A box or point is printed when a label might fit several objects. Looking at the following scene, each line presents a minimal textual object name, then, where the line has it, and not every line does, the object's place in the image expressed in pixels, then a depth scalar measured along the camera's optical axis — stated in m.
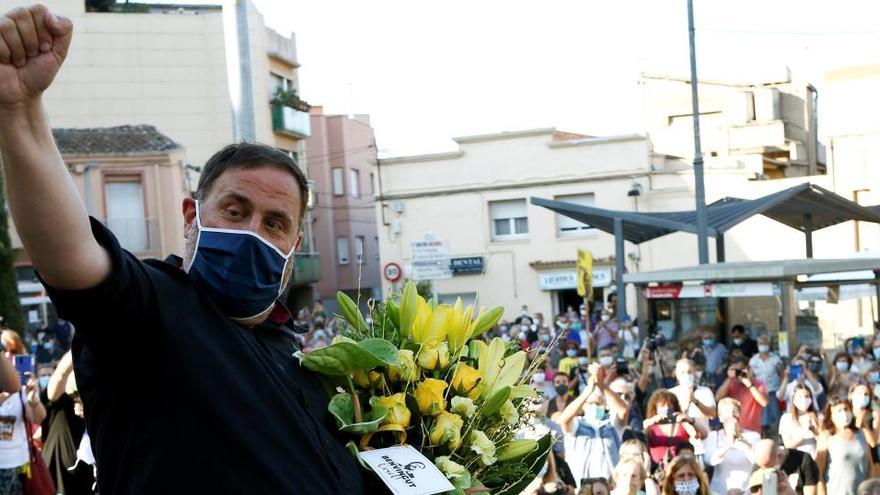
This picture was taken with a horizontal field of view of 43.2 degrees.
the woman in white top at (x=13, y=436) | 9.22
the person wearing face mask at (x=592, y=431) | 9.90
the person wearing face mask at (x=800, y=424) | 10.20
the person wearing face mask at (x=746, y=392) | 12.03
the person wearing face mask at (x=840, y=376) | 11.30
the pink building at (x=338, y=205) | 47.22
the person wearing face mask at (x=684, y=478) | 7.59
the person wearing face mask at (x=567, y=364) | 13.98
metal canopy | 20.39
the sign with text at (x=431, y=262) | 24.27
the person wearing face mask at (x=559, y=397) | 10.99
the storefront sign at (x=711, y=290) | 17.84
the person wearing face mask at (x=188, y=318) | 1.95
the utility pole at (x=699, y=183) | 19.92
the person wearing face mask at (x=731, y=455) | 9.27
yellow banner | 19.09
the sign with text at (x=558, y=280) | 34.56
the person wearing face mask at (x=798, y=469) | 9.12
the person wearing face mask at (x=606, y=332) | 21.03
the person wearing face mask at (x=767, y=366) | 15.31
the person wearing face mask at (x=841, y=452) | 9.55
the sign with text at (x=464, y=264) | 35.22
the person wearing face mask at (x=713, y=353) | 16.83
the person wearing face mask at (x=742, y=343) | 17.38
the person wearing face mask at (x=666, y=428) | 9.55
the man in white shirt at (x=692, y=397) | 10.49
